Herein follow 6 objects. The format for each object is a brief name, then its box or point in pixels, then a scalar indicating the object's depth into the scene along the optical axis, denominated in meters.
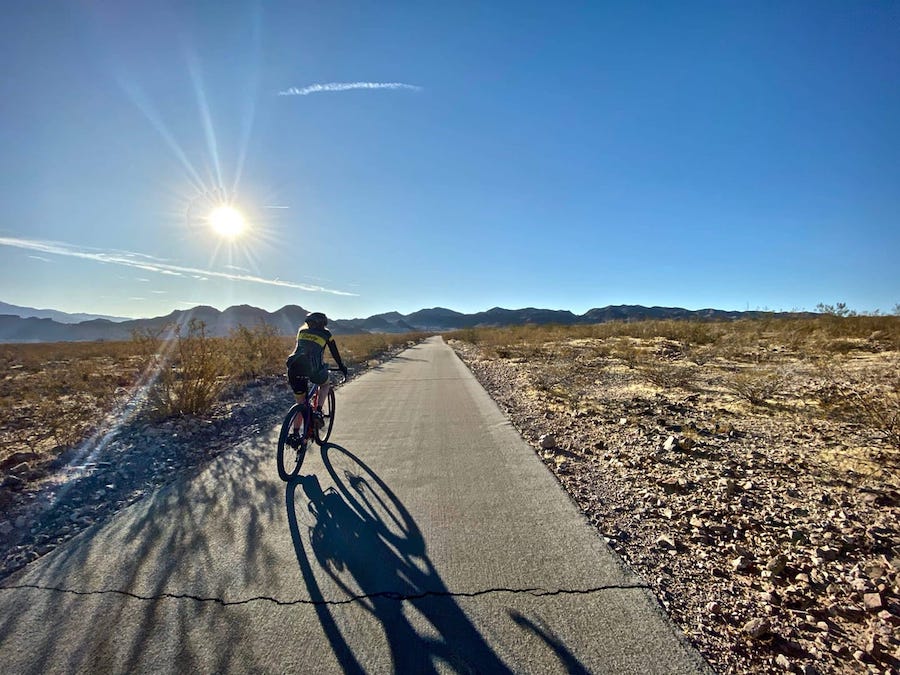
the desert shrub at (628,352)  12.62
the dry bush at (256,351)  13.34
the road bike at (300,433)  4.42
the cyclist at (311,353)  4.93
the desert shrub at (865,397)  4.62
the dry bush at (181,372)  7.48
